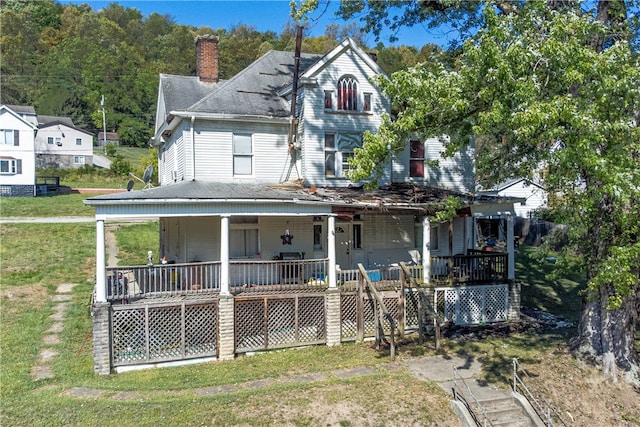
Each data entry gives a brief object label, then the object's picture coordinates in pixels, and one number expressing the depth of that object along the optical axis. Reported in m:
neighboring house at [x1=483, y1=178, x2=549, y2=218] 36.53
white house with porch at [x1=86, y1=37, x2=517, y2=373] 13.20
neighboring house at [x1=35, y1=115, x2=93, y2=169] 59.28
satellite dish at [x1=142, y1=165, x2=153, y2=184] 21.70
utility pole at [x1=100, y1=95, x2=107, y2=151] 72.00
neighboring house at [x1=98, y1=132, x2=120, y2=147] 76.09
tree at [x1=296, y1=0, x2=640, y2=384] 9.20
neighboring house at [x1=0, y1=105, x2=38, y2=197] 39.69
